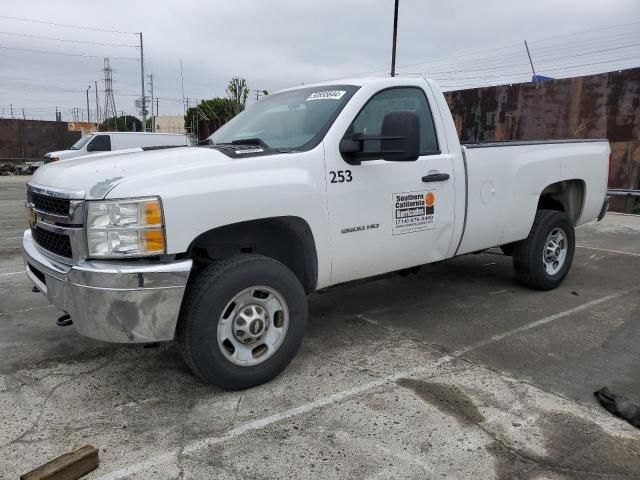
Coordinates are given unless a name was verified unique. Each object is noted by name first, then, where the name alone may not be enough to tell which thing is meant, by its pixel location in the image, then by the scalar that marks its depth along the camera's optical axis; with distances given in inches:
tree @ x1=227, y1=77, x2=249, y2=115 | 1127.0
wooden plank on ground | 96.7
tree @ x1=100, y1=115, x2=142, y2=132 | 2357.3
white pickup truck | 117.9
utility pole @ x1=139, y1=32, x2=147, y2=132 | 1414.9
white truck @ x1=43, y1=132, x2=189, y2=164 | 684.7
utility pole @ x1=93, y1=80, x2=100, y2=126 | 2298.5
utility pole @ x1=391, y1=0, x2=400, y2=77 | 799.1
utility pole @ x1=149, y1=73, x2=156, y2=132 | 1737.2
